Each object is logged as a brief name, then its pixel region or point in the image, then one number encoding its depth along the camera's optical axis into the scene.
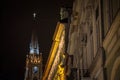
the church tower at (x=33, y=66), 130.00
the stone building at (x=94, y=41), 19.70
